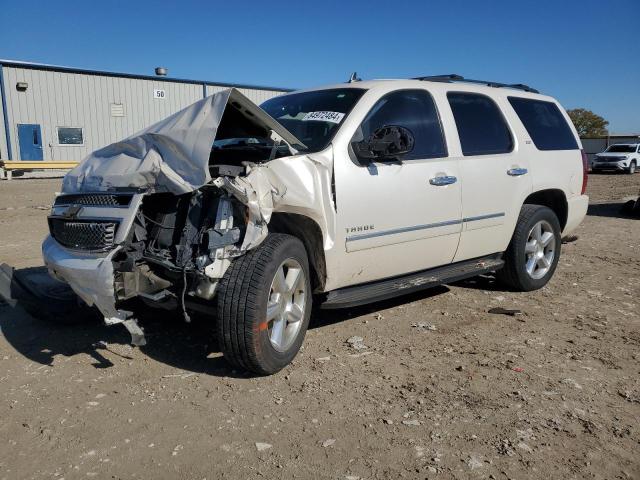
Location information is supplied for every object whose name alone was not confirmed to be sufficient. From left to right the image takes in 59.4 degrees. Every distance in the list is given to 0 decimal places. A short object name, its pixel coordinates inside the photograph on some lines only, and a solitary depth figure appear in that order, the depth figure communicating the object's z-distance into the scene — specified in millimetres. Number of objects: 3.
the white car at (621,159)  29281
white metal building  22594
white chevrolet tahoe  3326
